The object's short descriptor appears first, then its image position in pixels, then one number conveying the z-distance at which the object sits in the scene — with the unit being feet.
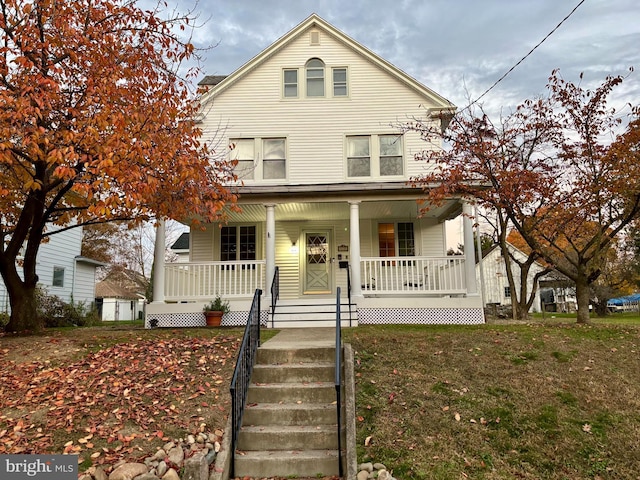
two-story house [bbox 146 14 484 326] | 40.27
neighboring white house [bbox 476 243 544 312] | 114.52
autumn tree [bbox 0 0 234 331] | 22.18
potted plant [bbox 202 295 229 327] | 36.94
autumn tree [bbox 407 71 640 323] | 33.22
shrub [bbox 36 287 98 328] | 50.96
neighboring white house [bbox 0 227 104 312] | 65.82
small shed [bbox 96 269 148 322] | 104.17
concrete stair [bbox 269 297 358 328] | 35.78
